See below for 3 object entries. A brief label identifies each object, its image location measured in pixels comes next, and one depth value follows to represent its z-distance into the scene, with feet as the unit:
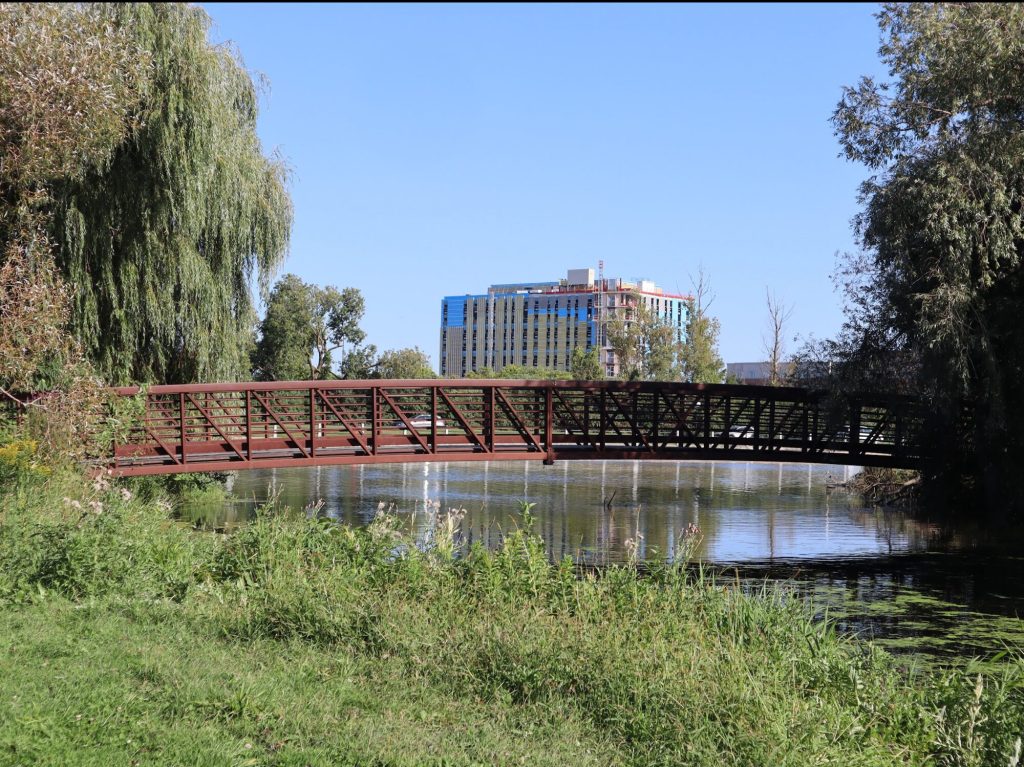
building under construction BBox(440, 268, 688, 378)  490.08
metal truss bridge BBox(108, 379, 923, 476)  71.15
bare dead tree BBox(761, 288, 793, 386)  185.59
